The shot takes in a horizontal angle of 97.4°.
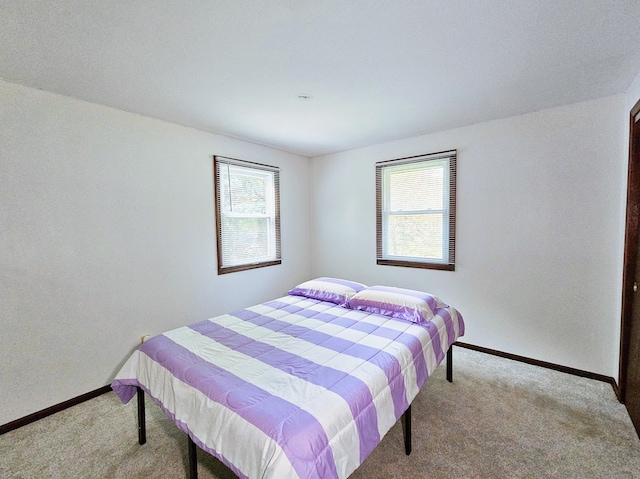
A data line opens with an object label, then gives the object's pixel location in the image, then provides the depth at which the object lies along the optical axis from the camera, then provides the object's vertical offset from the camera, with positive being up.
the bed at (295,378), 1.13 -0.78
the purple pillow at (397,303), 2.24 -0.67
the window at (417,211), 3.18 +0.17
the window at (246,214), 3.23 +0.17
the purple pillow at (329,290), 2.74 -0.65
